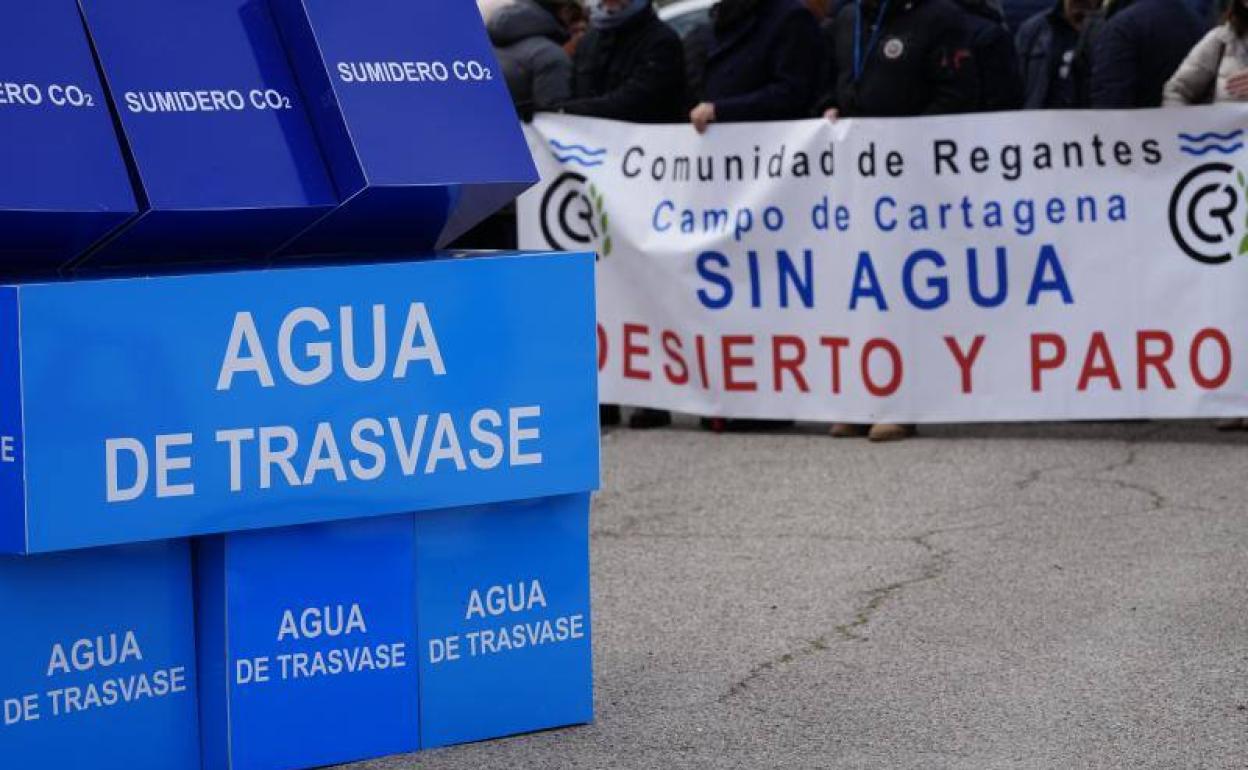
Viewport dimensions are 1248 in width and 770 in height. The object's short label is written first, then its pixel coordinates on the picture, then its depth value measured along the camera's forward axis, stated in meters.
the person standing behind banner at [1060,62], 10.41
